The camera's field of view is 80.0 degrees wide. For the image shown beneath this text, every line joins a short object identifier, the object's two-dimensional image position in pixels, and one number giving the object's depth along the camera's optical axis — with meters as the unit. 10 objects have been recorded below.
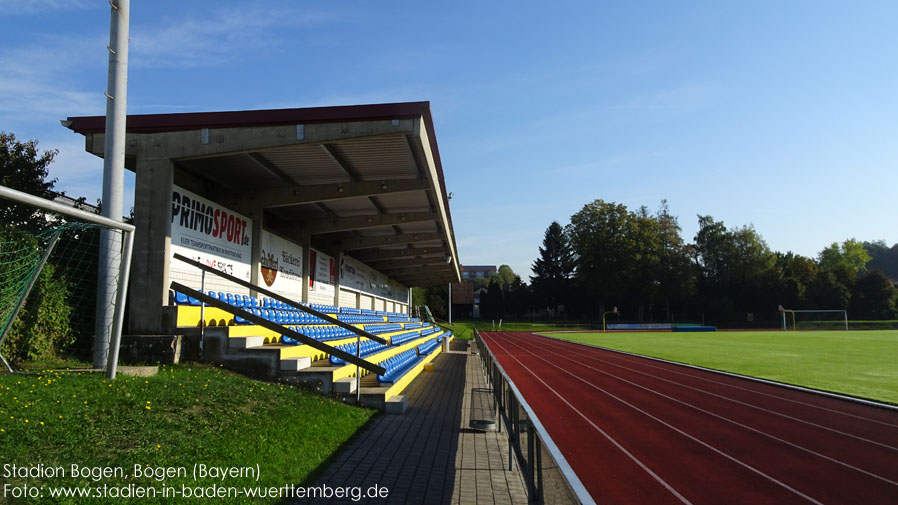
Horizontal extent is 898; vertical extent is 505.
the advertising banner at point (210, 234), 9.39
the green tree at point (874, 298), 63.16
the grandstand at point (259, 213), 8.16
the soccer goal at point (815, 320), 56.60
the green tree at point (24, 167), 12.39
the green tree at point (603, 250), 65.81
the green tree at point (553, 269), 80.12
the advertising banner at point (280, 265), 13.49
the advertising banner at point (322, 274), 17.83
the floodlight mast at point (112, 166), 7.14
